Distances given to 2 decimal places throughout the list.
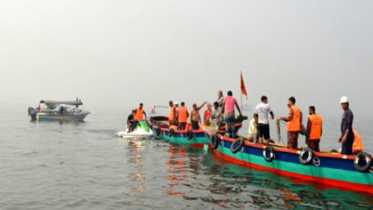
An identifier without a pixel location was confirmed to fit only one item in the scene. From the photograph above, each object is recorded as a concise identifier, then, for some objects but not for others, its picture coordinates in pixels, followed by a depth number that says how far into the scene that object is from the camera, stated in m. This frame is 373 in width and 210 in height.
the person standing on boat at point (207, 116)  19.96
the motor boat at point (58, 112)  49.38
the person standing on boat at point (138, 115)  25.95
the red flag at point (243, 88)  18.97
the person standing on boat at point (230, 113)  15.84
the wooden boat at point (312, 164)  10.01
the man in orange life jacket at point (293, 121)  12.09
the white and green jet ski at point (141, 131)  26.53
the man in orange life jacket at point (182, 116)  21.91
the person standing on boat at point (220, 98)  17.79
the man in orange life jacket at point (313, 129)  11.84
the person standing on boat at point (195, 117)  20.48
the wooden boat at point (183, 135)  20.23
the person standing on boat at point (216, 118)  18.28
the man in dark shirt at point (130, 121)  26.34
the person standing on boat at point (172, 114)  23.27
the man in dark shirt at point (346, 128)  10.52
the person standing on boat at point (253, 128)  14.74
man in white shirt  13.30
